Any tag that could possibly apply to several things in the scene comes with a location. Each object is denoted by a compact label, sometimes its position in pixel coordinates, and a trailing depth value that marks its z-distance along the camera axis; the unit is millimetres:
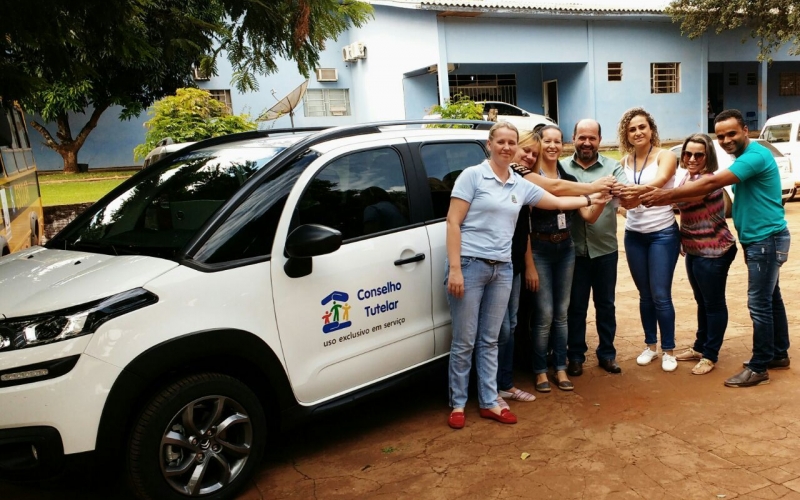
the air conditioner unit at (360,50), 22906
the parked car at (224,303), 2654
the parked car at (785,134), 12758
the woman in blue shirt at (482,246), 3641
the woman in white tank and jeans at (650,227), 4352
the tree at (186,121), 12805
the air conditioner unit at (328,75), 23781
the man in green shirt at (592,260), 4352
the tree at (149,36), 3895
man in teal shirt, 4031
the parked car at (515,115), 17734
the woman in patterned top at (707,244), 4328
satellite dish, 16938
